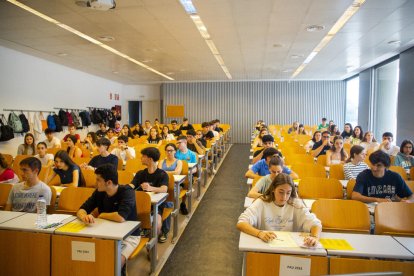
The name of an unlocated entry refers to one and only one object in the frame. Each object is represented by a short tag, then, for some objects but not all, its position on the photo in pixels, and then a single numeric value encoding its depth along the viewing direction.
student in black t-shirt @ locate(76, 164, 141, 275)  2.75
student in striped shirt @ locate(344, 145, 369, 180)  4.37
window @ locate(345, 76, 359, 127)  13.59
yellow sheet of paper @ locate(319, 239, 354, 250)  2.15
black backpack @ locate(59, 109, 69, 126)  10.53
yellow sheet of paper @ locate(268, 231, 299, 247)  2.18
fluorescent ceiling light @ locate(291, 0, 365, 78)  4.88
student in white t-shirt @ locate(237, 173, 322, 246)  2.55
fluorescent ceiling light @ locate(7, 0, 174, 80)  5.00
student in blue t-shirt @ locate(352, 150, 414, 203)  3.42
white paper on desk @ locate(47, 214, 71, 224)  2.69
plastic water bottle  2.58
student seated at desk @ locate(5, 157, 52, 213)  3.25
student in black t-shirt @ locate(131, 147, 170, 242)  3.82
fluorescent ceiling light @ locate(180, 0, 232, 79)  4.89
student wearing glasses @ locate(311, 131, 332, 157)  6.42
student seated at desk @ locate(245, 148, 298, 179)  4.03
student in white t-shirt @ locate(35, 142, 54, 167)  5.51
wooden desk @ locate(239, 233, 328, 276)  2.07
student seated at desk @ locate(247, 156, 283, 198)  3.32
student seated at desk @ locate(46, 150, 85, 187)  4.24
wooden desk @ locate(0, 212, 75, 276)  2.47
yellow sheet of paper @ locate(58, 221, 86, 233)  2.46
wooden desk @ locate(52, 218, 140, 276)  2.36
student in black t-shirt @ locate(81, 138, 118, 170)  5.05
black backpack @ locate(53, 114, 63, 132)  10.13
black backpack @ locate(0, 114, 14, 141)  7.71
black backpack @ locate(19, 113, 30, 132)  8.55
